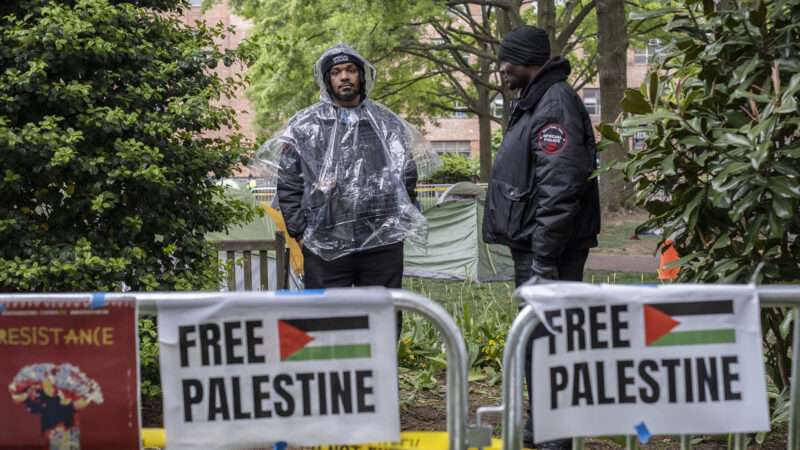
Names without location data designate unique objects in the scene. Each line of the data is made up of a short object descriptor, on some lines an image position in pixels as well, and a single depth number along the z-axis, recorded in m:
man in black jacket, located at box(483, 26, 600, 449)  4.23
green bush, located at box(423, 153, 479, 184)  44.19
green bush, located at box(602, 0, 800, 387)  3.76
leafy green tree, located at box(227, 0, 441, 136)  20.06
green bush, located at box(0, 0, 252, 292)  4.64
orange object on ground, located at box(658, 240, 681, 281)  9.69
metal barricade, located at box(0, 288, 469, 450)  2.75
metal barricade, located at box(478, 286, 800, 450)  2.77
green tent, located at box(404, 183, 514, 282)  13.10
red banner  2.77
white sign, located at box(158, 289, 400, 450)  2.75
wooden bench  7.76
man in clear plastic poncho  4.94
